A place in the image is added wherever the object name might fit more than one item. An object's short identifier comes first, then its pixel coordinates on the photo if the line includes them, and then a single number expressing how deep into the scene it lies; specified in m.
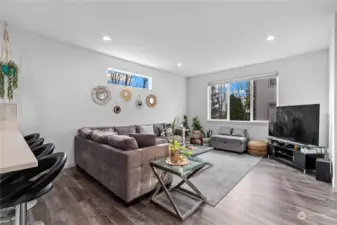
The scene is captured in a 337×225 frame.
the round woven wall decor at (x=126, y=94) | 4.65
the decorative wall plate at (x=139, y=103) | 5.06
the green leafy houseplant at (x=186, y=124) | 6.48
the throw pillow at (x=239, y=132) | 5.11
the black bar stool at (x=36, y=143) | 1.99
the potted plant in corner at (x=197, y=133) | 5.84
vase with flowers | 2.13
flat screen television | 3.33
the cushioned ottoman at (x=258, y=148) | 4.59
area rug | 2.52
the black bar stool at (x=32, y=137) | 2.39
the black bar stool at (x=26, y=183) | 1.08
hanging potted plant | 2.77
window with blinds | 5.04
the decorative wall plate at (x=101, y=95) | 4.06
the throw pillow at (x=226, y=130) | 5.39
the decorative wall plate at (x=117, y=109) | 4.49
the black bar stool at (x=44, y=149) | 1.69
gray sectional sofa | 2.09
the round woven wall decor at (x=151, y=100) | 5.38
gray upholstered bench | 4.80
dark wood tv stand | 3.33
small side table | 1.94
